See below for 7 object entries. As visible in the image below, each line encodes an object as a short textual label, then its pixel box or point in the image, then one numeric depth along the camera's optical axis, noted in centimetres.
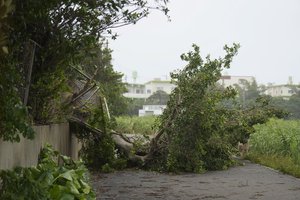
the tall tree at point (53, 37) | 521
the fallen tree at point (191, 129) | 1365
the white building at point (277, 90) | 9799
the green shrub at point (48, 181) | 399
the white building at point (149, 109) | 6838
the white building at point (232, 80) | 10414
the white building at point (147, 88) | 10756
